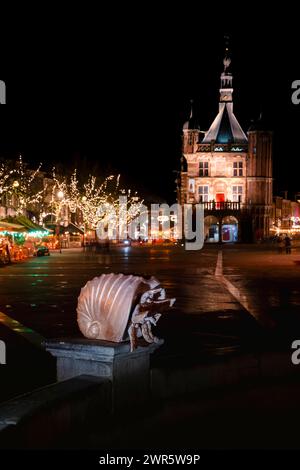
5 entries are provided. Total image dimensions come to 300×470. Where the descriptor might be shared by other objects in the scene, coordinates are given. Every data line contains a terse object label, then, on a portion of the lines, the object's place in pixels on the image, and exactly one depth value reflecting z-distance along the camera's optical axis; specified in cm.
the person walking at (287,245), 5381
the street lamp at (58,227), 6431
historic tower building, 9581
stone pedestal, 675
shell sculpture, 691
